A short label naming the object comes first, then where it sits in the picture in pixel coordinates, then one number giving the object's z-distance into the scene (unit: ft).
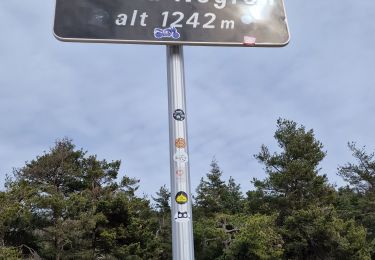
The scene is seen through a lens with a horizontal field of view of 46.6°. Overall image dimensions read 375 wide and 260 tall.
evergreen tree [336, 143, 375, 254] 89.97
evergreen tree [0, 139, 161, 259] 58.90
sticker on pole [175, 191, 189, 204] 11.07
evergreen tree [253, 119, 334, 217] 77.36
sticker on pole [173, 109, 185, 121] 11.73
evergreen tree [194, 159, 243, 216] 106.45
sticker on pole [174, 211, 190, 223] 10.96
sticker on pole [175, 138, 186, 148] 11.51
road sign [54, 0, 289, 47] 11.37
